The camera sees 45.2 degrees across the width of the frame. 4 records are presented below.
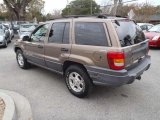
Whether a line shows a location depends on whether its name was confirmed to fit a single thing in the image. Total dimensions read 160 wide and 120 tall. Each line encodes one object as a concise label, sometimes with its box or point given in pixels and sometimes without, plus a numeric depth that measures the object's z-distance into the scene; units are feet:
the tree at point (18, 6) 78.02
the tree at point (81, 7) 152.35
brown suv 12.17
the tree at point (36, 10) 147.63
